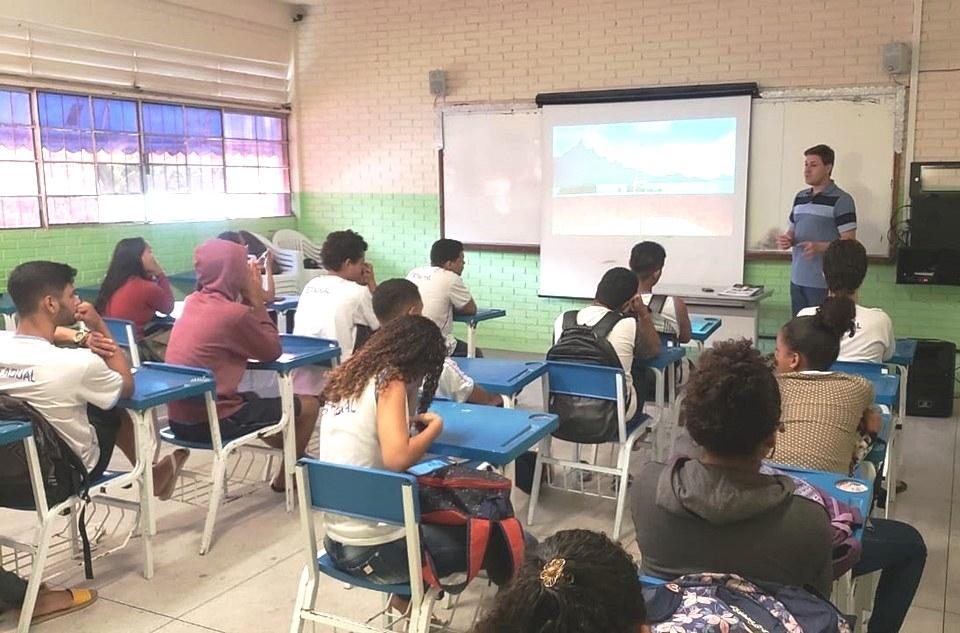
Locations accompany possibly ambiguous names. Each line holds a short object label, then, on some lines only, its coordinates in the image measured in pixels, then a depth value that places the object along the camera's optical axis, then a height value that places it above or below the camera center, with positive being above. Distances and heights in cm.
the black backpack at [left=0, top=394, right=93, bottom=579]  282 -89
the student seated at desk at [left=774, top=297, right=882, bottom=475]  253 -66
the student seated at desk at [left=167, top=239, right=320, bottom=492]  376 -60
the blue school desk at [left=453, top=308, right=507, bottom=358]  534 -72
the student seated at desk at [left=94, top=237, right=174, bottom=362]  487 -50
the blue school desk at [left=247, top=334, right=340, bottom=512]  388 -72
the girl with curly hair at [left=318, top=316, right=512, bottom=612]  235 -66
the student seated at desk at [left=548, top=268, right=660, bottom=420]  382 -53
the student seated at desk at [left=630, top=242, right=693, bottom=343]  429 -49
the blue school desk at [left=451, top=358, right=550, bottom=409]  345 -72
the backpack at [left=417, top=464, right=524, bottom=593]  231 -86
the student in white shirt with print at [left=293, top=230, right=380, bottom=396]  440 -52
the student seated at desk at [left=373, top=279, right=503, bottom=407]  329 -42
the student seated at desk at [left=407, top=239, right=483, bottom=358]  507 -52
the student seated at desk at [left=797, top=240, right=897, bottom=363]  376 -50
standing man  543 -14
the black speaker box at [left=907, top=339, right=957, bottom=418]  562 -119
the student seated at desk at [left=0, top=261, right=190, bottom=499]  287 -55
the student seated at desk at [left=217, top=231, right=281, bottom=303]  610 -41
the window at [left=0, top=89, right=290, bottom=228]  630 +39
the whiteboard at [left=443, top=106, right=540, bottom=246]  751 +27
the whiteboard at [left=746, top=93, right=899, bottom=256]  618 +36
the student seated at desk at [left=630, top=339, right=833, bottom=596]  173 -62
